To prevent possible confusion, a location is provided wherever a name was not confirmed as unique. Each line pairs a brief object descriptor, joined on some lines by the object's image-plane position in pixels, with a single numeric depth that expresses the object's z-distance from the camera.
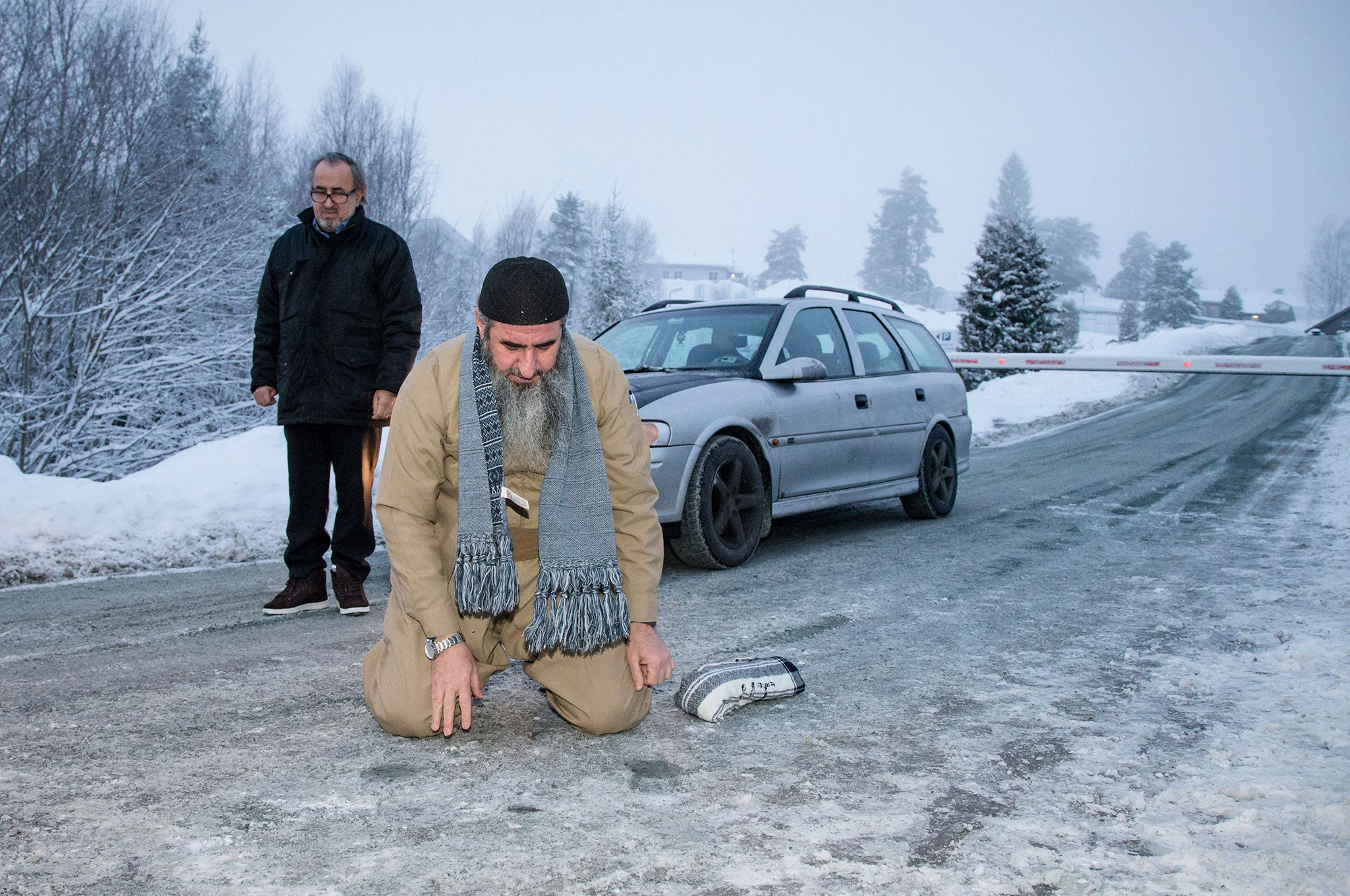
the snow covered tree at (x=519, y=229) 40.00
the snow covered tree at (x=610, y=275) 47.56
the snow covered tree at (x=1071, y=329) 52.66
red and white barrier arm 16.94
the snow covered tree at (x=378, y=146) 28.28
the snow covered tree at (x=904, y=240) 102.50
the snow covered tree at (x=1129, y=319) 74.19
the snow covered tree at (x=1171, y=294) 72.94
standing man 4.74
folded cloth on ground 3.34
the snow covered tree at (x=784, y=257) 114.94
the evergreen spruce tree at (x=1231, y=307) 90.44
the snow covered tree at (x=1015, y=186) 103.00
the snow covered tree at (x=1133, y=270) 109.19
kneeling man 2.94
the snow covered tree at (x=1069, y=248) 92.56
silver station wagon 5.69
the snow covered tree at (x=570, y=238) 61.72
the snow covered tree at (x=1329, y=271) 95.31
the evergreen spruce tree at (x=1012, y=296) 29.22
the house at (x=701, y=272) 130.62
